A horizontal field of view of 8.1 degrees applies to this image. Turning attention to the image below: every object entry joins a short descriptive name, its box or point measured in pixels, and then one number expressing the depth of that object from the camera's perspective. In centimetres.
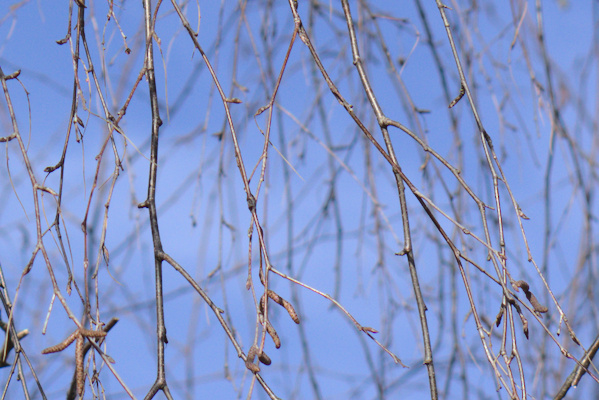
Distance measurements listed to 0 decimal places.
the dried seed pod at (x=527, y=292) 259
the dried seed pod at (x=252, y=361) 253
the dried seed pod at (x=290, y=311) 254
